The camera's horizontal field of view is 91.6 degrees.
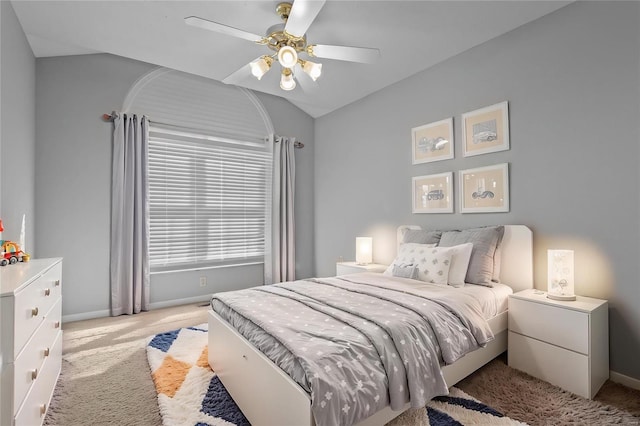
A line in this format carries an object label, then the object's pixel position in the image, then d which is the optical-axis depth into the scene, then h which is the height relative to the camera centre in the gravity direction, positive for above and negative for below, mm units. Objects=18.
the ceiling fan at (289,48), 1964 +1223
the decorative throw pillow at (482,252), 2516 -299
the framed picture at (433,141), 3135 +784
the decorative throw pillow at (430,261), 2500 -385
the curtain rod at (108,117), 3436 +1118
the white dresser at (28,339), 1270 -582
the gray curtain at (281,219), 4520 -30
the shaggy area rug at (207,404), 1696 -1106
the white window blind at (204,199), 3791 +238
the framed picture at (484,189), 2701 +242
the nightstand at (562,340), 1928 -830
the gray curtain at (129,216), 3459 +21
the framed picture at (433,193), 3127 +237
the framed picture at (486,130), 2707 +781
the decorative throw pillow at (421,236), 3002 -204
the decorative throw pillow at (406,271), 2666 -484
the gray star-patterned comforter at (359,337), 1288 -612
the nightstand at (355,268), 3623 -612
